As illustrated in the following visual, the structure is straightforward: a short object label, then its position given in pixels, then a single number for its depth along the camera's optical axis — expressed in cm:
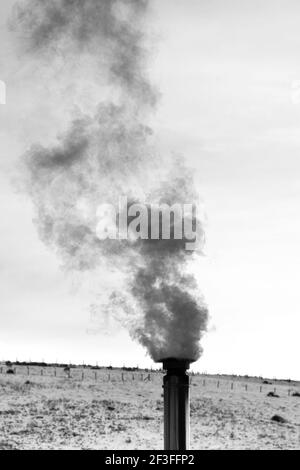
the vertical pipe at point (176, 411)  1878
